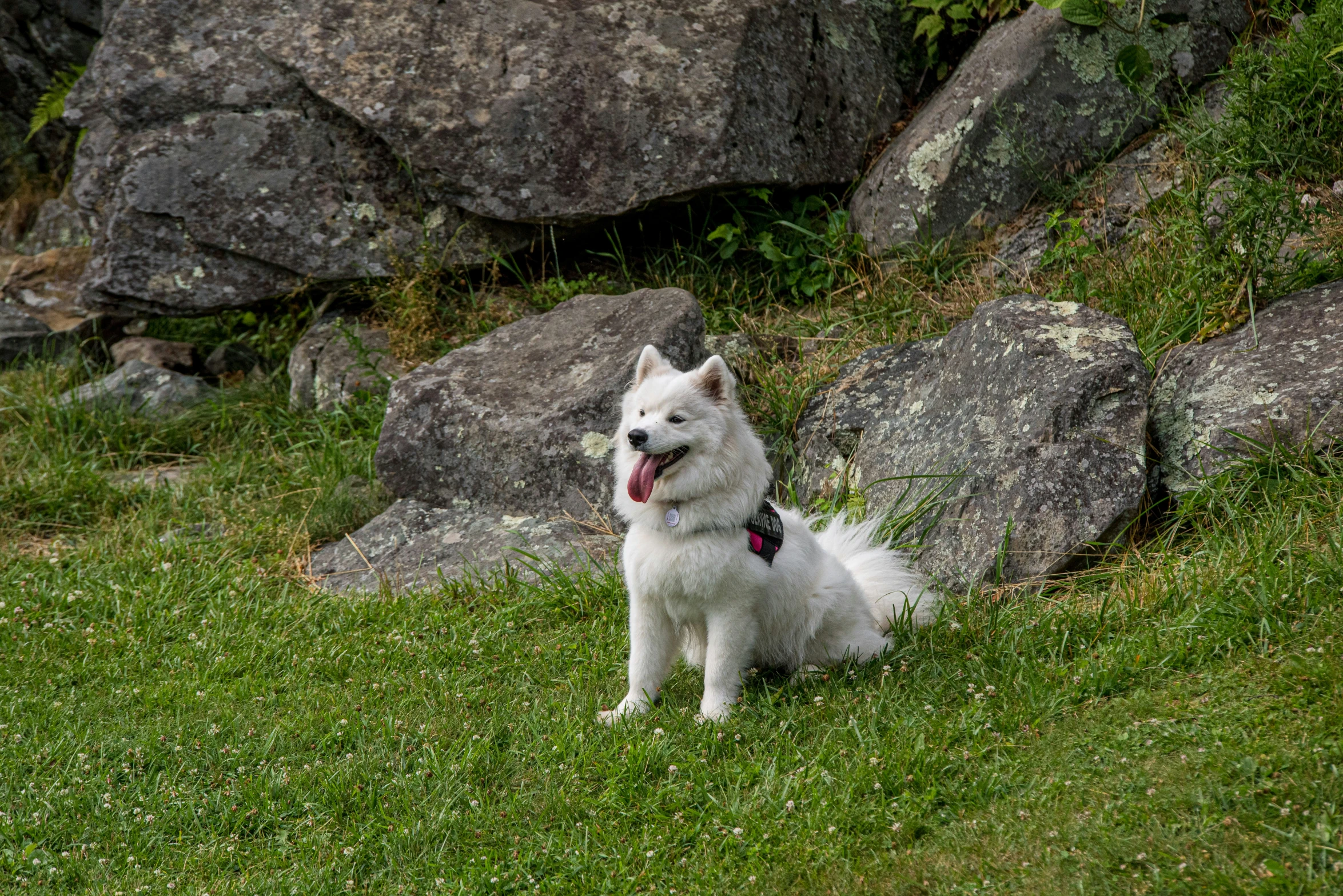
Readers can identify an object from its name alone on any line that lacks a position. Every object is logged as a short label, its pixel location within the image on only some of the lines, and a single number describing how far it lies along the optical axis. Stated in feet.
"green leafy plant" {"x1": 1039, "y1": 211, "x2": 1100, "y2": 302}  37.88
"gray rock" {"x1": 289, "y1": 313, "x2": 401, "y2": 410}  44.73
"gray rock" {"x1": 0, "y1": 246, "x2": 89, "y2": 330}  55.16
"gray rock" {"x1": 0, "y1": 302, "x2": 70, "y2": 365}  51.49
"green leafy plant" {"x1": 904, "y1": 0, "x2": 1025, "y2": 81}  45.57
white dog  25.68
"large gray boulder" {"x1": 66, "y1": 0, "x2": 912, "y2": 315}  43.27
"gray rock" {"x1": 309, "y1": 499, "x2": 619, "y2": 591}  35.24
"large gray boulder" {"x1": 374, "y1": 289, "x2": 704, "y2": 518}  36.68
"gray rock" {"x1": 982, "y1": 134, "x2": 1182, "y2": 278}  40.09
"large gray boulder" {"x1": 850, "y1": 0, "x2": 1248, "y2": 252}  41.83
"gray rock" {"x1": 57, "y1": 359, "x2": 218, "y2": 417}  46.16
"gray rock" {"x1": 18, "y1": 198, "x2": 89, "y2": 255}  61.82
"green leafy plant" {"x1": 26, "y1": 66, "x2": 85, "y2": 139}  59.21
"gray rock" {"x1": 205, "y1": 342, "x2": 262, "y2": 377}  51.03
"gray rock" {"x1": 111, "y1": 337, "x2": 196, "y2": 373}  50.90
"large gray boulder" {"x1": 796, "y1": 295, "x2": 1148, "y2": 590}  29.58
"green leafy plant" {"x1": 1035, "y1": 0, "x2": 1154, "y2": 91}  40.81
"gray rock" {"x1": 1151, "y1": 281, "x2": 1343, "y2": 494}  28.76
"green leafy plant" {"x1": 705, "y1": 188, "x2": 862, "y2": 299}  44.14
